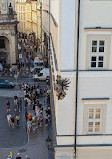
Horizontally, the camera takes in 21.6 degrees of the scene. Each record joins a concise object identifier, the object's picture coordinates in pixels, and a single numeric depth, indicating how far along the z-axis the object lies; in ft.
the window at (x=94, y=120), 41.70
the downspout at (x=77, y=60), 37.22
